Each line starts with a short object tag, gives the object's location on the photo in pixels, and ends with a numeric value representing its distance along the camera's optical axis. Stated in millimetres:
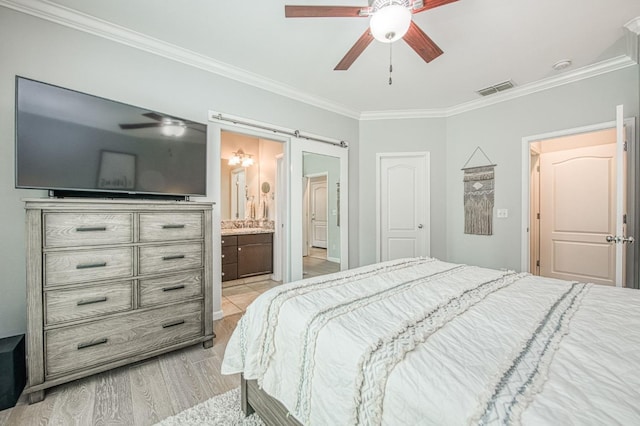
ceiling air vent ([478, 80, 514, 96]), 3230
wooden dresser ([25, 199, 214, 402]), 1659
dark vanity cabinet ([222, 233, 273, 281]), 4340
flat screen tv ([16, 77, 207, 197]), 1755
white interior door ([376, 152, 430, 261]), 4121
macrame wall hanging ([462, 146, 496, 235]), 3680
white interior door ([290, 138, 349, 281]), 3488
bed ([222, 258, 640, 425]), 680
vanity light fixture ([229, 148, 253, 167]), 4945
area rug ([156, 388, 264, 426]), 1512
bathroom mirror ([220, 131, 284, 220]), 4996
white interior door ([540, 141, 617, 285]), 3674
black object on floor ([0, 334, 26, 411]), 1623
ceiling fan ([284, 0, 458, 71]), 1484
